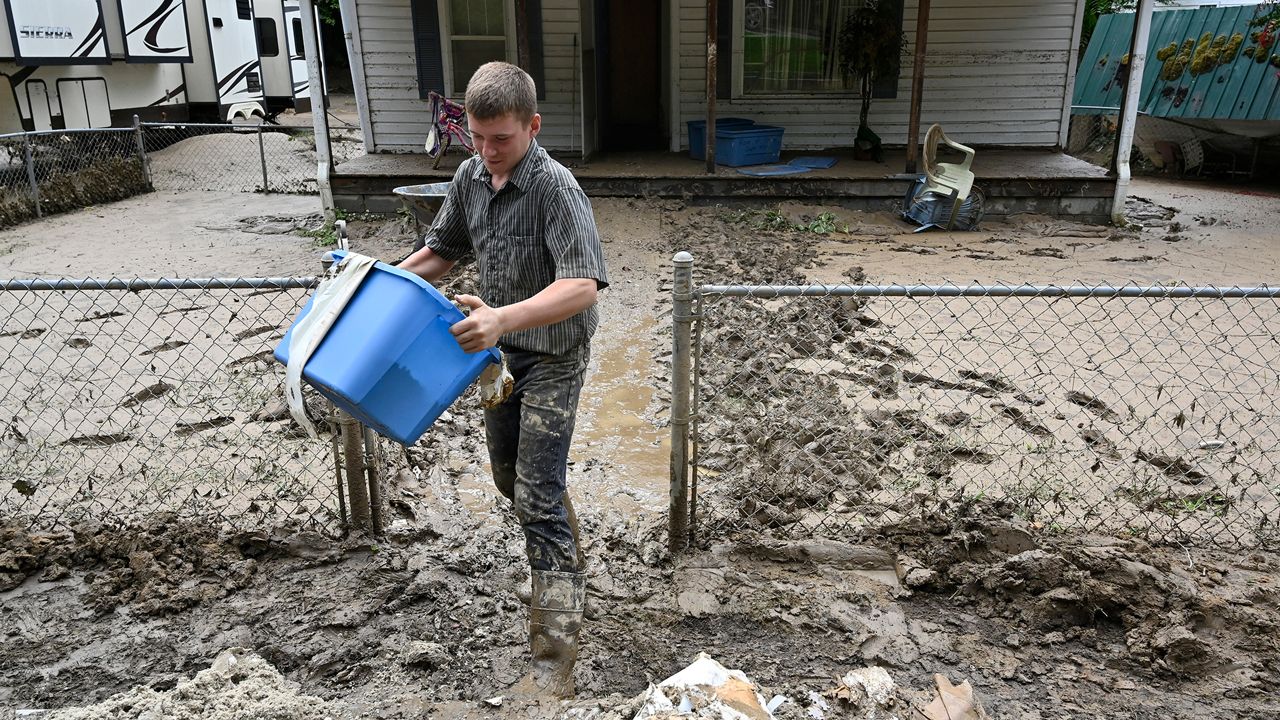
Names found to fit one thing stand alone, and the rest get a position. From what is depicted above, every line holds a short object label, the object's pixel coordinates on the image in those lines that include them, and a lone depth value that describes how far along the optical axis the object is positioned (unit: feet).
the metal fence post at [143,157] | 40.73
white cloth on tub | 7.19
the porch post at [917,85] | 31.32
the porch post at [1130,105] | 31.27
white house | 37.06
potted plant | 35.24
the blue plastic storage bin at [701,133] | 36.94
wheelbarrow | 24.00
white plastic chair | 30.04
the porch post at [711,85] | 31.48
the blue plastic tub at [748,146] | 35.12
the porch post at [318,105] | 31.07
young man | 7.68
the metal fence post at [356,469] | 10.60
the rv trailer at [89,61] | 37.22
